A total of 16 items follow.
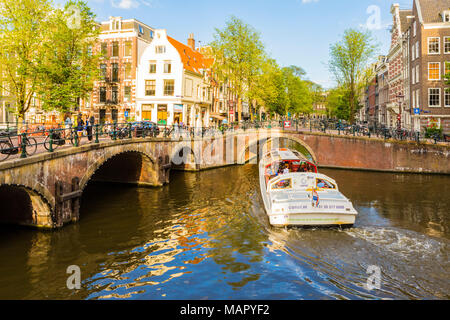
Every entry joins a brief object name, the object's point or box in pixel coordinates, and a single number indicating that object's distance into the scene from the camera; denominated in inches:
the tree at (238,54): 1654.8
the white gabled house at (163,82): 1589.6
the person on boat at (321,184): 604.6
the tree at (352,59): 1616.6
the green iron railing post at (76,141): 622.4
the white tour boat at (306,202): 527.5
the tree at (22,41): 1011.9
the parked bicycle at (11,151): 479.1
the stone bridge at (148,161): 536.7
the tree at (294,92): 2637.8
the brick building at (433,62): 1439.5
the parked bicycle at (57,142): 613.4
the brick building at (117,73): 1626.5
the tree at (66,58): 1022.4
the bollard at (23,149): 487.1
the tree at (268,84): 1758.1
